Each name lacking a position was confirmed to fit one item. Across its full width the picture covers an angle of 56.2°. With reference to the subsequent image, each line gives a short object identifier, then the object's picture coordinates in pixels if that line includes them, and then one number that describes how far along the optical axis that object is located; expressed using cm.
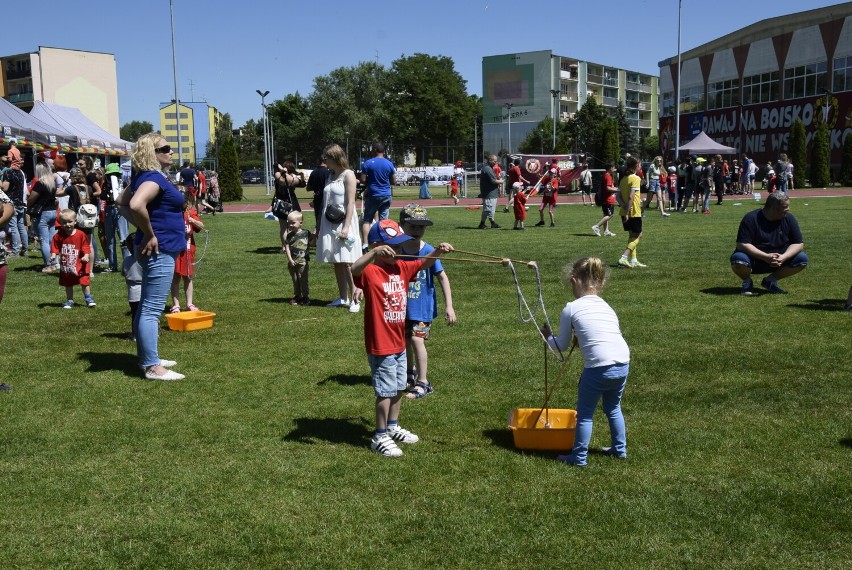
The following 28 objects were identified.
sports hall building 5234
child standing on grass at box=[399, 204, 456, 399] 621
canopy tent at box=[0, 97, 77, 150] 2088
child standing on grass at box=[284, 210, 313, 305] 1038
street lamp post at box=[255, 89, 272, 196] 5191
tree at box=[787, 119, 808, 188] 4500
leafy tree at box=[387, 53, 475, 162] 10031
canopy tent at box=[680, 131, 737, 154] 3953
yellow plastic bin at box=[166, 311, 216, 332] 911
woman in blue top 688
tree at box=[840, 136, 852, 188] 4547
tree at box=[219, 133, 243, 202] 4103
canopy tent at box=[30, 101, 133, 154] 2916
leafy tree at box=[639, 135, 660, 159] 11101
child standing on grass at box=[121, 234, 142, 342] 831
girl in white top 486
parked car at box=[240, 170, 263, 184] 8269
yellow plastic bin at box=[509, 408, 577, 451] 516
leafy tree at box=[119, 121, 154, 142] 16872
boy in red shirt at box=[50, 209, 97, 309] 1018
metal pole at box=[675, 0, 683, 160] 4538
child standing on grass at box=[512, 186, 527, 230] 2133
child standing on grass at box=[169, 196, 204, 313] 964
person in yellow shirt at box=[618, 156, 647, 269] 1325
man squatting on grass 1078
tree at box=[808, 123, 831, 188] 4550
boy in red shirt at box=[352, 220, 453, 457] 512
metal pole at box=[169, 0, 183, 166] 4334
